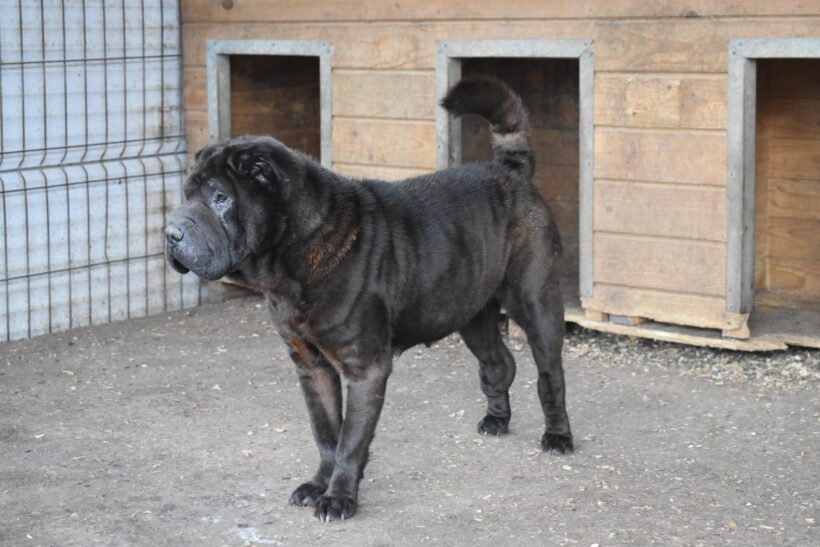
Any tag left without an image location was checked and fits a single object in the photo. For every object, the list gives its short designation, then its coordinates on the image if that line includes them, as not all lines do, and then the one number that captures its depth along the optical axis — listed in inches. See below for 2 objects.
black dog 165.2
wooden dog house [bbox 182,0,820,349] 251.1
